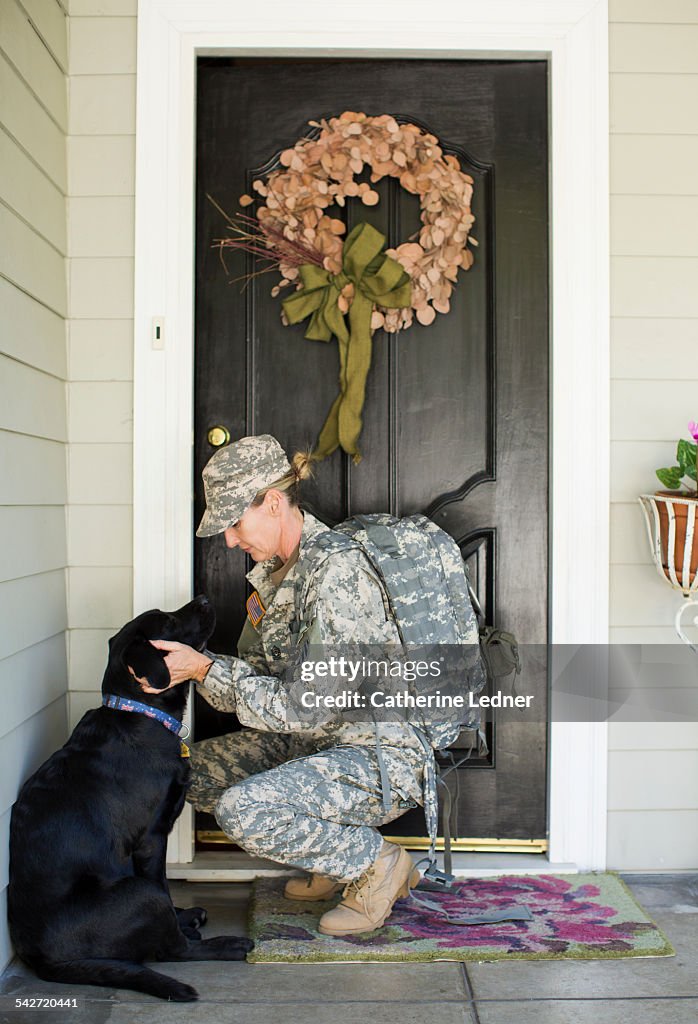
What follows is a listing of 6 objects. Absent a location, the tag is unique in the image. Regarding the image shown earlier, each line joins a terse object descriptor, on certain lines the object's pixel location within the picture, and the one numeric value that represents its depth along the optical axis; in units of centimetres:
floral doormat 225
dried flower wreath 275
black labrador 203
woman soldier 224
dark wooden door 281
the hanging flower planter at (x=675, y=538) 245
